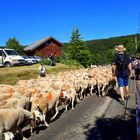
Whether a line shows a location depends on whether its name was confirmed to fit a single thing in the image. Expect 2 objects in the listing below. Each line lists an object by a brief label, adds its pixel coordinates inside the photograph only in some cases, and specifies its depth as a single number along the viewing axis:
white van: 14.19
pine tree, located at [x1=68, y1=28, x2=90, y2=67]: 22.21
